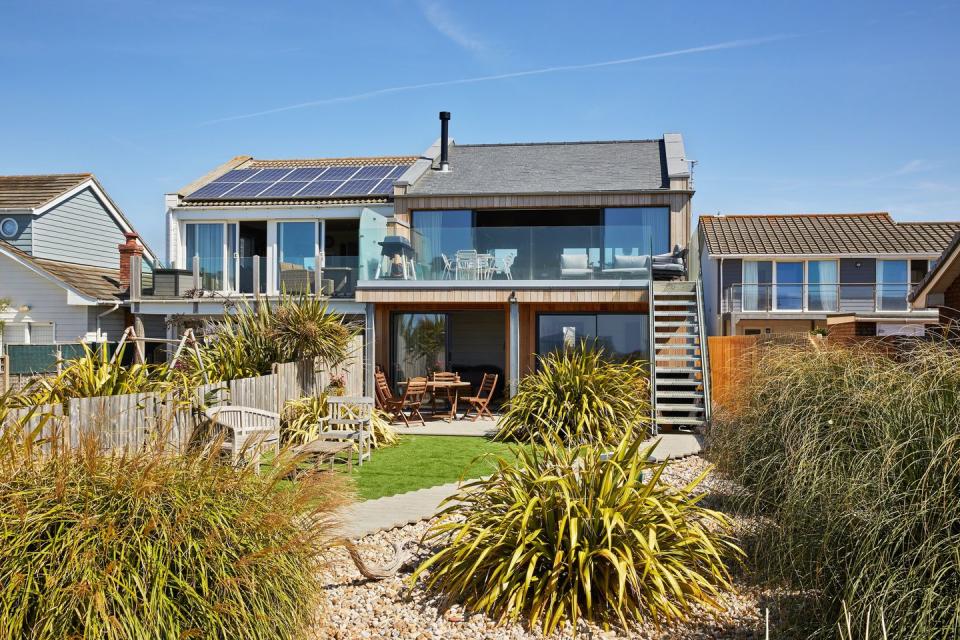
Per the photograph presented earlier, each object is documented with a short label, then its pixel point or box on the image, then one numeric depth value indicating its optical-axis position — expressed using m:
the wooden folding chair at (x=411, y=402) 15.02
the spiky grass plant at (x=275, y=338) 12.34
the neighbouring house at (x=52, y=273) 20.92
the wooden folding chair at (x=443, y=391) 16.41
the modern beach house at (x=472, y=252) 16.53
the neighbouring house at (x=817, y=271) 28.34
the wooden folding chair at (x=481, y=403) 15.80
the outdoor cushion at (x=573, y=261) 16.48
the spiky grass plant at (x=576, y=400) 12.34
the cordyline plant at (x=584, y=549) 4.78
